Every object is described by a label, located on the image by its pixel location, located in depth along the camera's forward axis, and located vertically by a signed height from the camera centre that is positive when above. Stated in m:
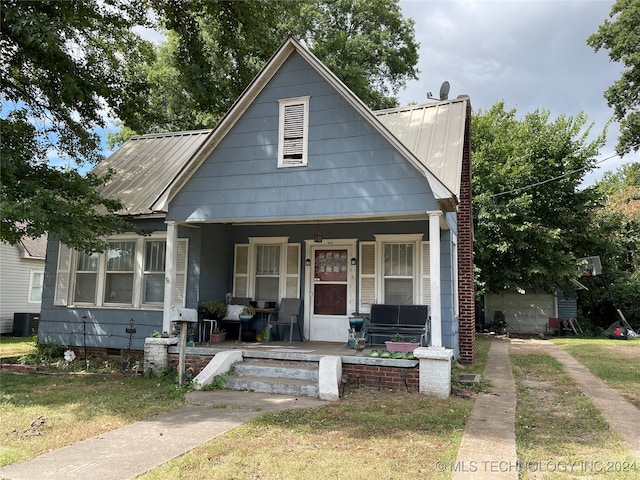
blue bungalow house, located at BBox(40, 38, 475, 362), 7.57 +1.62
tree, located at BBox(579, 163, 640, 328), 20.97 +2.35
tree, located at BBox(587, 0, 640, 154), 21.50 +11.71
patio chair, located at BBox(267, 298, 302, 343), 9.83 -0.24
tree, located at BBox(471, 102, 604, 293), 18.12 +4.31
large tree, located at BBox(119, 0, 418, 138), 11.19 +9.40
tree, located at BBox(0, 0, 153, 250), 7.51 +4.24
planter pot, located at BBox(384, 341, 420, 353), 7.56 -0.68
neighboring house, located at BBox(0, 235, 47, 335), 17.98 +0.76
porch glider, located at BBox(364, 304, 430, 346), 8.70 -0.33
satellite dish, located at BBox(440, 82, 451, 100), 11.37 +5.32
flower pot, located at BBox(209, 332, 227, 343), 9.34 -0.73
